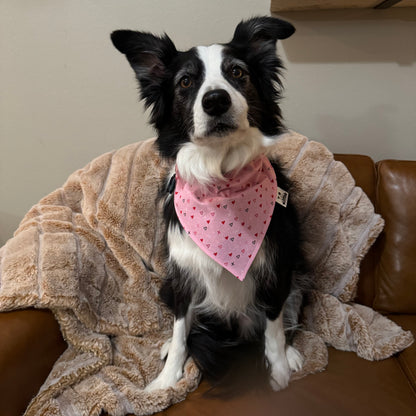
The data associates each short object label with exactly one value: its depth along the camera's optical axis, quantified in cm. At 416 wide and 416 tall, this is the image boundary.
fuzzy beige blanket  128
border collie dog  113
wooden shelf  149
